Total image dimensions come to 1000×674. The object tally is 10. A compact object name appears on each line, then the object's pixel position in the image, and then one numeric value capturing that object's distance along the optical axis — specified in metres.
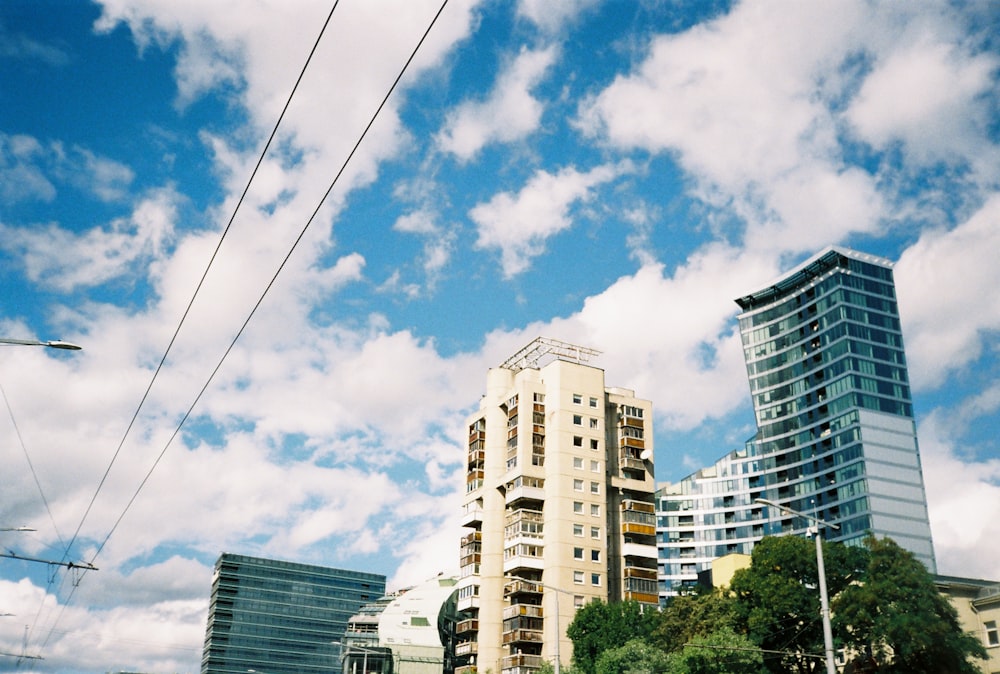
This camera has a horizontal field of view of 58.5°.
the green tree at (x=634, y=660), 56.91
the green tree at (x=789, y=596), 56.19
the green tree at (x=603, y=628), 66.56
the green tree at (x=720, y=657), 51.78
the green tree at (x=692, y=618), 59.03
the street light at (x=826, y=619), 27.58
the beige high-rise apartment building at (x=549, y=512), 79.06
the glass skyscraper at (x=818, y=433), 136.88
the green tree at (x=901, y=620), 45.72
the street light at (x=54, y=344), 21.75
